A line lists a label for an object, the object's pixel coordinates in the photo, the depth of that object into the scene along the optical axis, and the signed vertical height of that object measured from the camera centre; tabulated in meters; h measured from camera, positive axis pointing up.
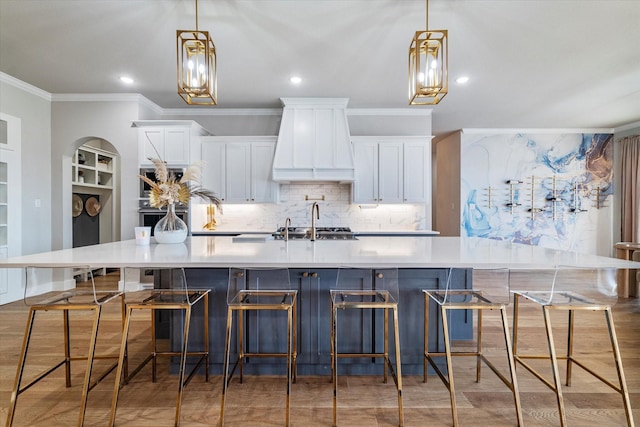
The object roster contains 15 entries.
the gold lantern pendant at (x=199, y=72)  2.21 +0.98
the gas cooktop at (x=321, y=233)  4.02 -0.28
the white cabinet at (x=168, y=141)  4.64 +1.01
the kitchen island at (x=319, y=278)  2.00 -0.47
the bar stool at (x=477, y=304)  1.79 -0.55
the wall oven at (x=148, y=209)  4.60 +0.04
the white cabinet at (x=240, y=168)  5.08 +0.68
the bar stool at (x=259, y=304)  1.83 -0.54
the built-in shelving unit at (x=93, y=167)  5.40 +0.78
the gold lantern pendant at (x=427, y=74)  2.21 +0.97
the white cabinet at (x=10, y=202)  4.07 +0.12
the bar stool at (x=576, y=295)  1.76 -0.49
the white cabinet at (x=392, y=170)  5.11 +0.66
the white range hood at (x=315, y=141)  4.90 +1.07
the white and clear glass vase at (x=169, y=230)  2.70 -0.16
